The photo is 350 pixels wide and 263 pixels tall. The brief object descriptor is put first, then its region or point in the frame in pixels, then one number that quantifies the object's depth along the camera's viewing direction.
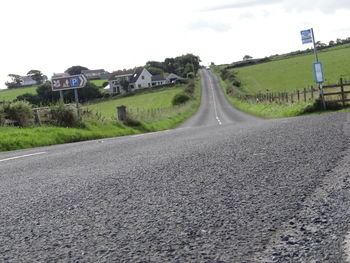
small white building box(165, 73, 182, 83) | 141.25
